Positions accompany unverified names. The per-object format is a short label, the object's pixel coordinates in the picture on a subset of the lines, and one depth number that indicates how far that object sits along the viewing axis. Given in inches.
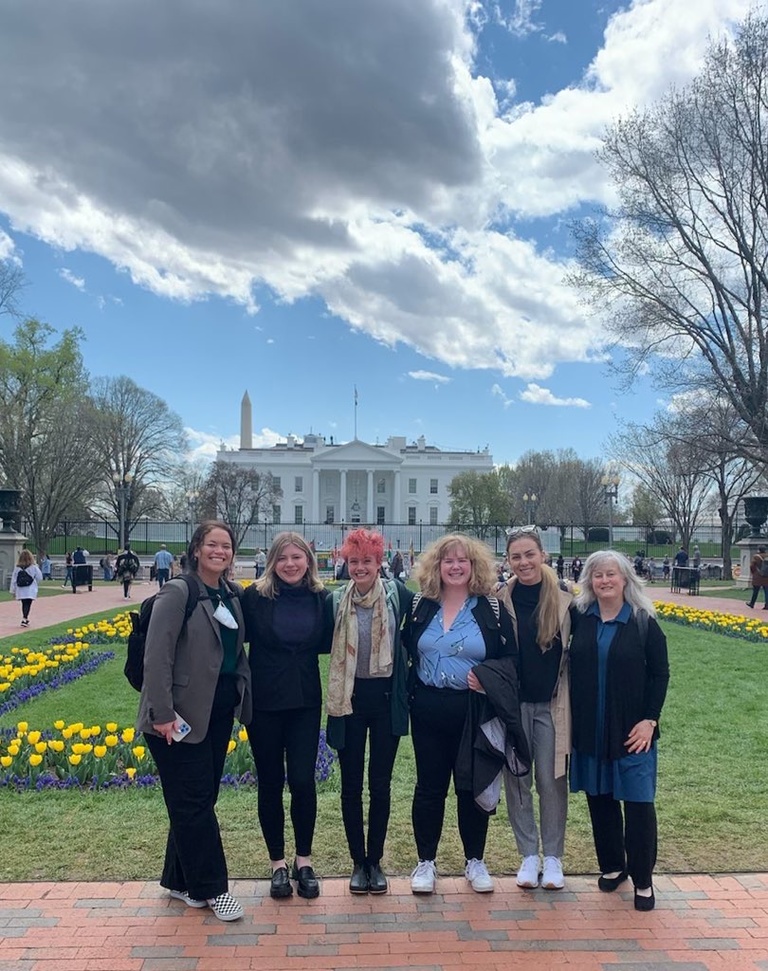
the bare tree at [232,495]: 1953.7
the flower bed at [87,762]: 206.7
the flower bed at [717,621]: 526.9
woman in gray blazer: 132.3
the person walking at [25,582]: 561.0
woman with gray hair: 141.1
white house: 3211.1
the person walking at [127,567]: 820.0
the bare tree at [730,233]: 853.8
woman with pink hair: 144.6
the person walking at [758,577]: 717.9
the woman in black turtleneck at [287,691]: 143.3
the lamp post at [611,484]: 1102.3
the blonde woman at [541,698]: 146.6
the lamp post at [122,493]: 1409.7
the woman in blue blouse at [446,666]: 143.6
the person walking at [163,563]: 925.2
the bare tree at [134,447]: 1967.3
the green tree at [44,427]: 1380.4
